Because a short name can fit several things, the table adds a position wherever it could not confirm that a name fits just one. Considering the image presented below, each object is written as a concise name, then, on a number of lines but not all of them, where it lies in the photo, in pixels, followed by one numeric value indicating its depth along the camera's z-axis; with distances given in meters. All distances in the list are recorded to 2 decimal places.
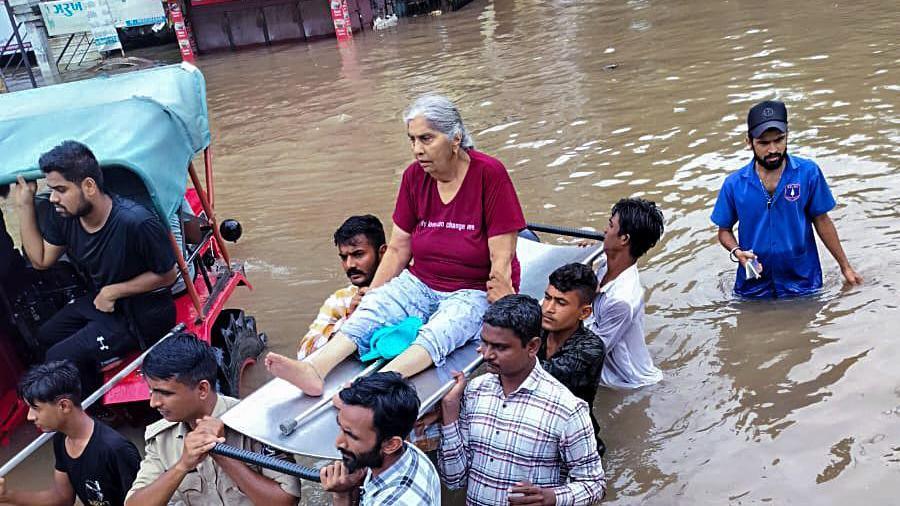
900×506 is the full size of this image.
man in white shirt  3.96
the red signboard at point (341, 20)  20.02
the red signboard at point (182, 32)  20.69
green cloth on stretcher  3.86
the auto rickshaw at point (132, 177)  4.51
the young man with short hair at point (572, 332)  3.49
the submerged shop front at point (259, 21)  21.41
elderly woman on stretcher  3.79
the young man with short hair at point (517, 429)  2.98
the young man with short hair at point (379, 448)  2.59
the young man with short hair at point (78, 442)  3.30
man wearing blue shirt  4.42
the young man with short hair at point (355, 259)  4.53
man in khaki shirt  2.91
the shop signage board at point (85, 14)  18.64
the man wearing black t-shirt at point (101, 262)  4.29
